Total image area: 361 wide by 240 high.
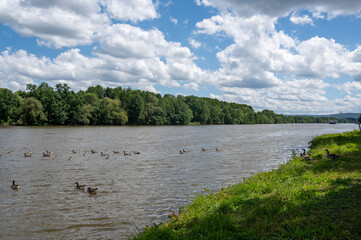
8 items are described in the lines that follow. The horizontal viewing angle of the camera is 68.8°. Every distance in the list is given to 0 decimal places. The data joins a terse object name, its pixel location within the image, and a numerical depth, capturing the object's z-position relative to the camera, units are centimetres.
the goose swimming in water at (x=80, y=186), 1433
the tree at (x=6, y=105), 8744
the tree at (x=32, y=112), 8175
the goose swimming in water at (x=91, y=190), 1359
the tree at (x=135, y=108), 11575
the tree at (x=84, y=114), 9448
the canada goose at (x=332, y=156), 1659
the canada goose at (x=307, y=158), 1860
